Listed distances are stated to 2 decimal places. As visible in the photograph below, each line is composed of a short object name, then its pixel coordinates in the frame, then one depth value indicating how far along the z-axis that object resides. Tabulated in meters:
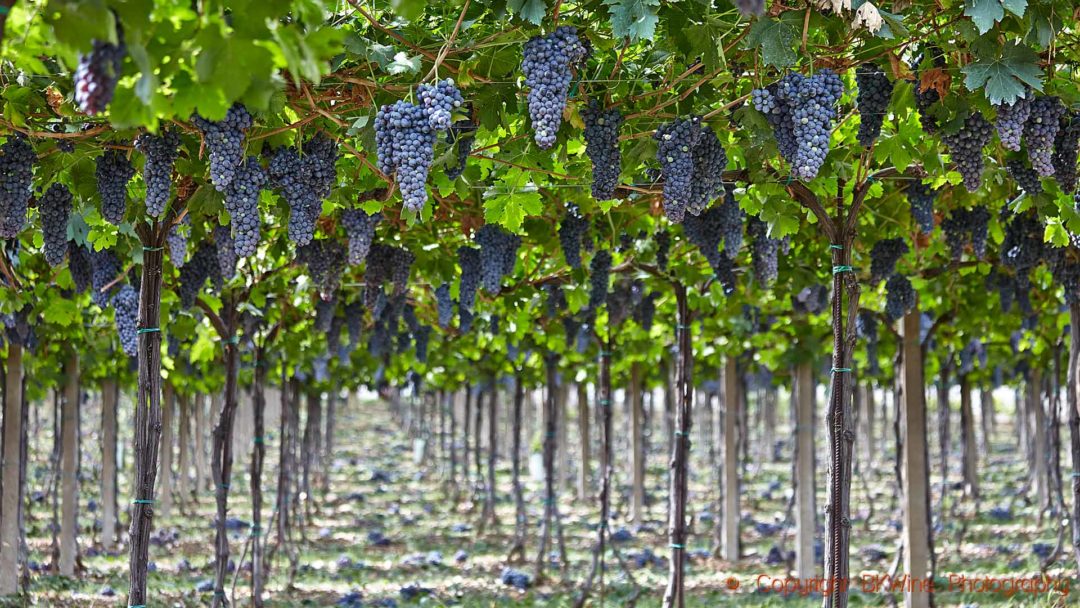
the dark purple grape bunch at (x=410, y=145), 3.62
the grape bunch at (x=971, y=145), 4.36
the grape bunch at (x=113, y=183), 4.61
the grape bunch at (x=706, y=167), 4.59
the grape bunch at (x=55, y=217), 5.05
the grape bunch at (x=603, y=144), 4.49
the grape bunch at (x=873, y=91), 4.38
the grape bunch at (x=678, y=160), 4.42
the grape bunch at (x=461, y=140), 4.67
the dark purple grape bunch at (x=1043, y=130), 4.10
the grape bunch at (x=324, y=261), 6.74
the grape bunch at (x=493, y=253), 6.49
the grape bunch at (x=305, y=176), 4.59
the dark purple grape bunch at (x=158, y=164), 4.31
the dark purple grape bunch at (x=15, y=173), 4.43
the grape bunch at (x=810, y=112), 3.82
